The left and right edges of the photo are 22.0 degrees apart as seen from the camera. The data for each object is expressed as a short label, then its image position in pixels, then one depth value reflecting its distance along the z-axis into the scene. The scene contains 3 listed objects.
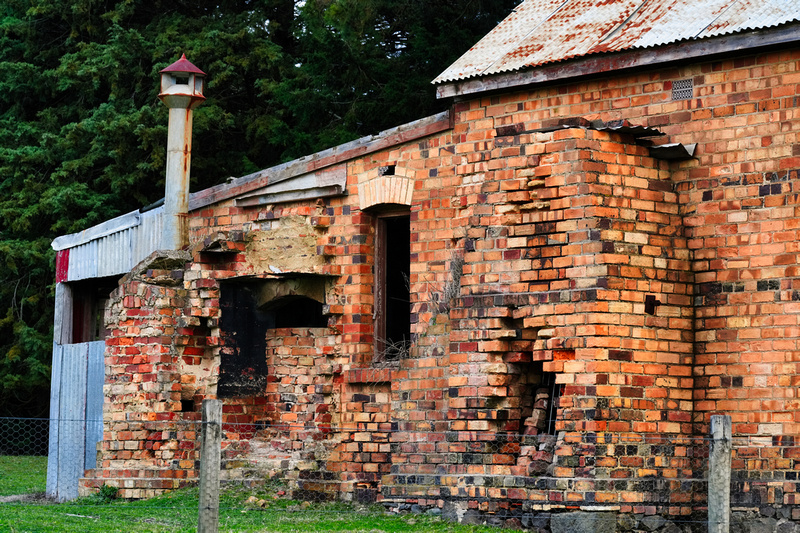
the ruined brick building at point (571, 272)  17.57
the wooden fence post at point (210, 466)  13.93
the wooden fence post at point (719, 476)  13.79
